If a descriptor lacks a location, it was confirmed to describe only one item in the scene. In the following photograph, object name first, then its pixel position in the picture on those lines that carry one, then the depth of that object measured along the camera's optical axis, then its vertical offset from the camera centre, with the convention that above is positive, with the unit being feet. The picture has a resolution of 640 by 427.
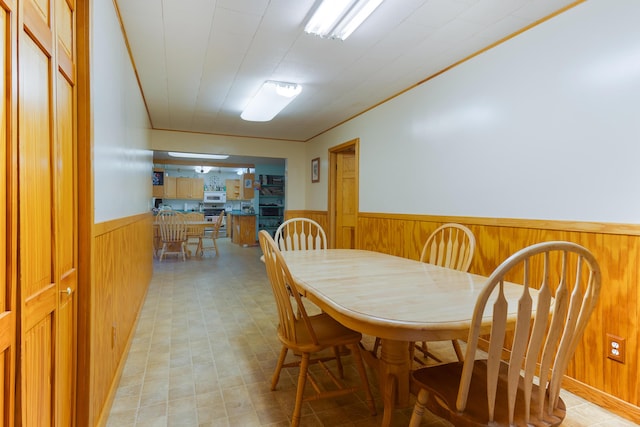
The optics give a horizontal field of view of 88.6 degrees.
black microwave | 28.40 -0.80
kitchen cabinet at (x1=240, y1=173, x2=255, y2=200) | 28.30 +1.29
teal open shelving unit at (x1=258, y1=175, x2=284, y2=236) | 28.58 -0.07
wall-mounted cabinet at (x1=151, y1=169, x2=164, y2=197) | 24.90 +1.33
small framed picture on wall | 17.92 +1.81
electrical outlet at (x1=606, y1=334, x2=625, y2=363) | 5.58 -2.43
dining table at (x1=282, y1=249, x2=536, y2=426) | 3.34 -1.20
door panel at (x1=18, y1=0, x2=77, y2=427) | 2.70 -0.16
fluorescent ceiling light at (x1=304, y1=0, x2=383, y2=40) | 6.04 +3.67
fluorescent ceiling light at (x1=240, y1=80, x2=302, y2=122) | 10.36 +3.42
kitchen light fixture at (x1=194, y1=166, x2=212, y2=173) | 31.48 +3.04
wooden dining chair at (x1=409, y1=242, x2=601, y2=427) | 2.93 -1.41
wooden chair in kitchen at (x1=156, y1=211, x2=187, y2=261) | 18.54 -1.62
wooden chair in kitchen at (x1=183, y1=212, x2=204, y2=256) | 19.81 -1.56
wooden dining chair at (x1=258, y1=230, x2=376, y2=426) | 4.82 -2.07
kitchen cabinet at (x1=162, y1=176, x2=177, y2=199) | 30.70 +1.12
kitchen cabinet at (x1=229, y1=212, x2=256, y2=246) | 26.89 -2.31
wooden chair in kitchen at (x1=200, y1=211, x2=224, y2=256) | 21.37 -1.96
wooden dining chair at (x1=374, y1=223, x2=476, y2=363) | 6.31 -1.11
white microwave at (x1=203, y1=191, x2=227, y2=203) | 34.12 +0.38
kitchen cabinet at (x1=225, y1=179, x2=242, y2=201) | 34.22 +1.33
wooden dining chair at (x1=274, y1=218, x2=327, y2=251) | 8.87 -1.11
